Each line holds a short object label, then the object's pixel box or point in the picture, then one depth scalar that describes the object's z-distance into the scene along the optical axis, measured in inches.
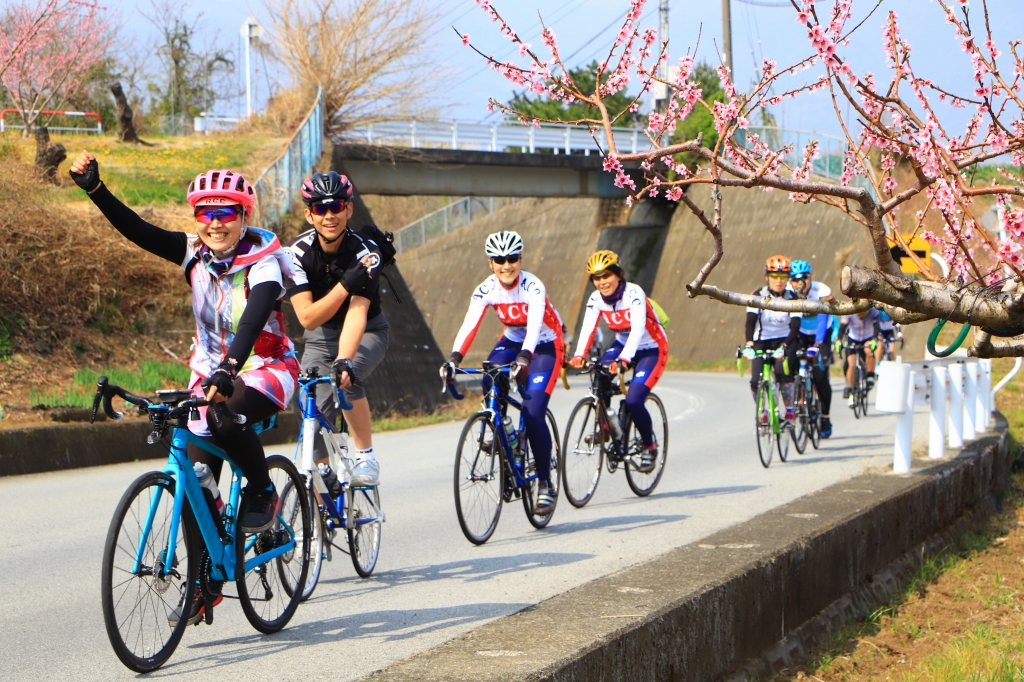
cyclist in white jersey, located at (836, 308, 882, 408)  659.4
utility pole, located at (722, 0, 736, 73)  1446.9
